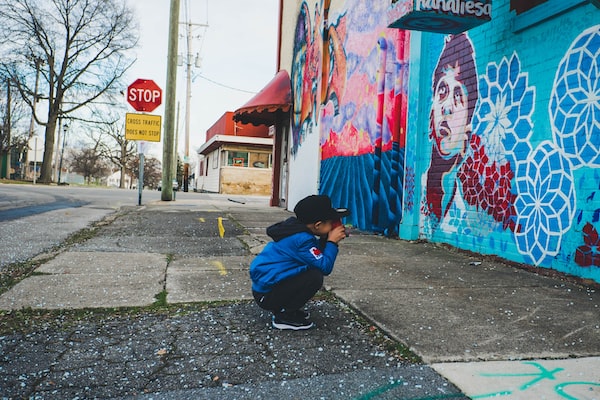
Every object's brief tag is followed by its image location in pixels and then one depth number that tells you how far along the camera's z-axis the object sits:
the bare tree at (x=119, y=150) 53.06
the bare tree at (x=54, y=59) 27.88
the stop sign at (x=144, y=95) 11.38
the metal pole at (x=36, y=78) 28.80
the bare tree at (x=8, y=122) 42.44
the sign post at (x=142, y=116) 11.41
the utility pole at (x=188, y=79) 35.31
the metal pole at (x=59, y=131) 45.58
